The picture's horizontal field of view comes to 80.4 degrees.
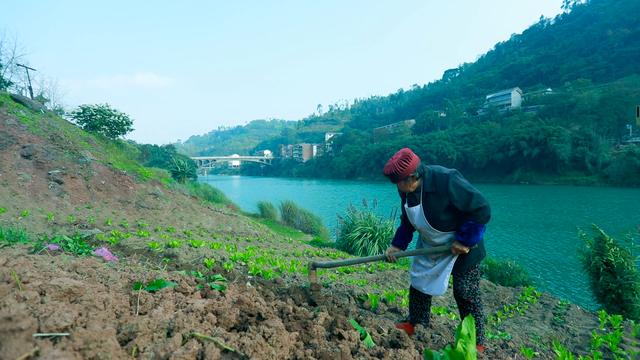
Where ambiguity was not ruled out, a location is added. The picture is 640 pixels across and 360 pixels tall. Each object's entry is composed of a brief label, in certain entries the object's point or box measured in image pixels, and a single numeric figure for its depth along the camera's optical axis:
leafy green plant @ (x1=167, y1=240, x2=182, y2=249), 6.03
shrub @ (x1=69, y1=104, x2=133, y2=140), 21.75
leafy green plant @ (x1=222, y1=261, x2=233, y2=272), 4.68
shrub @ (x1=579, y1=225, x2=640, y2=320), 5.88
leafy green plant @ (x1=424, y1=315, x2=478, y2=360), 2.26
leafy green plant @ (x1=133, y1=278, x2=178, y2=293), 3.13
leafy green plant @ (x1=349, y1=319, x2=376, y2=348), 2.81
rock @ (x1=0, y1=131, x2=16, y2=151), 10.95
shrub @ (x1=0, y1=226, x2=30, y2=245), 4.63
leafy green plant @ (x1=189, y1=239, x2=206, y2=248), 6.56
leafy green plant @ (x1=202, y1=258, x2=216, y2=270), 4.70
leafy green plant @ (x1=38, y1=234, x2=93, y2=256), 4.49
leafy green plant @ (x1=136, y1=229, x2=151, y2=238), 6.97
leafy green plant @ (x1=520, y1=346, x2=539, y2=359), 3.32
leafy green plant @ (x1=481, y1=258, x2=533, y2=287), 8.20
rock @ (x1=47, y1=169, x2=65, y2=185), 10.31
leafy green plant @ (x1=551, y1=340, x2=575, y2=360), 3.21
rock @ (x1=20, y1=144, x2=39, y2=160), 10.89
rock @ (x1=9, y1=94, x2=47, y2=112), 15.57
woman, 3.09
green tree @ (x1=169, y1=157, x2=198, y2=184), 21.77
